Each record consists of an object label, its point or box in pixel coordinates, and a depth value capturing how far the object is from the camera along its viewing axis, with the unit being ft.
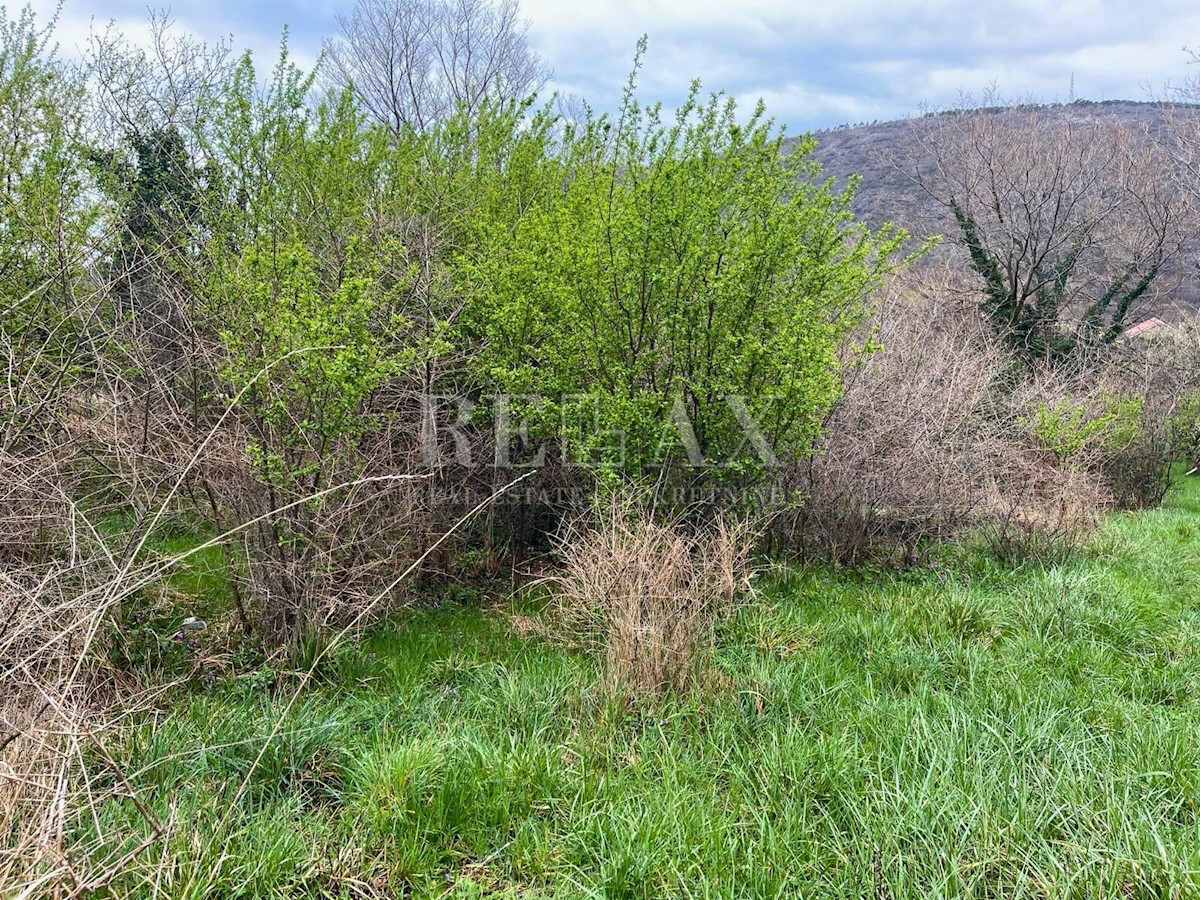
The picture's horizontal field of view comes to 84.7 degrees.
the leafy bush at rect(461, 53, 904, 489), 16.24
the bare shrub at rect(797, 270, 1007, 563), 20.30
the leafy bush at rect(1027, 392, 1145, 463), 27.20
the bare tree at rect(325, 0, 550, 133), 65.26
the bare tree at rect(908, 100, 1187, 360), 52.49
